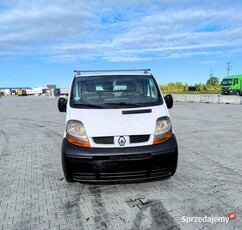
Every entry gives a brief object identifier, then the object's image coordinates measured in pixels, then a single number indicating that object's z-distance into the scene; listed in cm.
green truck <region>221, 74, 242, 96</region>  3684
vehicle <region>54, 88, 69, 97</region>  5200
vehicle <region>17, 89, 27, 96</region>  8238
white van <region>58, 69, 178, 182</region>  360
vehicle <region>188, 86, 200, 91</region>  6984
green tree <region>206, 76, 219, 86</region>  11809
